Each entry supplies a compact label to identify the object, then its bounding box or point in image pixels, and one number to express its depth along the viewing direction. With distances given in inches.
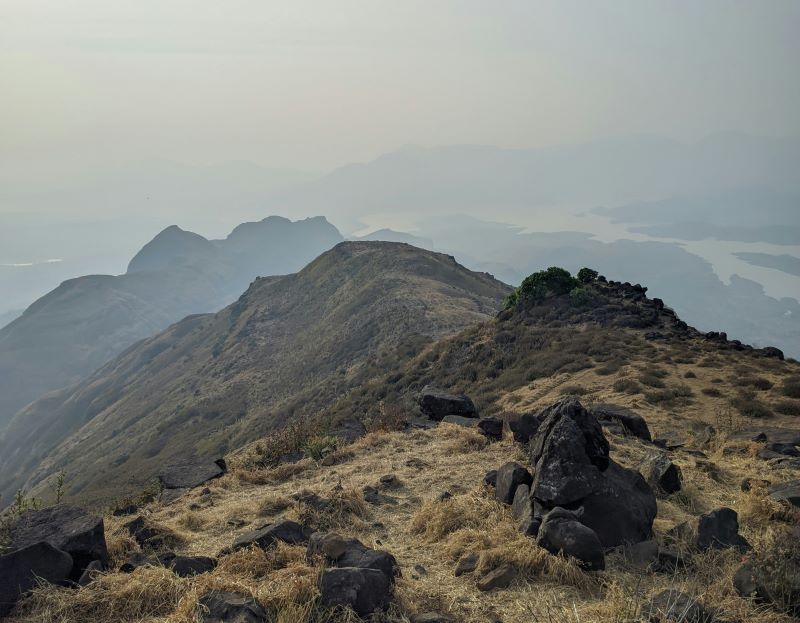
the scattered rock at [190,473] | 572.4
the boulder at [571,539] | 288.0
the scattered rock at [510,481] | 377.4
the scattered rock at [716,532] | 304.5
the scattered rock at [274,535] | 327.0
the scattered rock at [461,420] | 675.0
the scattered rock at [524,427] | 526.6
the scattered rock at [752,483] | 410.9
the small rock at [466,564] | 301.6
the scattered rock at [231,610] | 232.7
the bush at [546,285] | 1563.7
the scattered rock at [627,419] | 589.6
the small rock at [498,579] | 281.1
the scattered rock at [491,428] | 583.6
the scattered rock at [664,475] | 403.5
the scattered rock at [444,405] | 759.1
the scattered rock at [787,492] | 366.0
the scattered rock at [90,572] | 292.5
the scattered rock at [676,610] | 215.5
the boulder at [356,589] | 249.1
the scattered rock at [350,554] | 282.4
